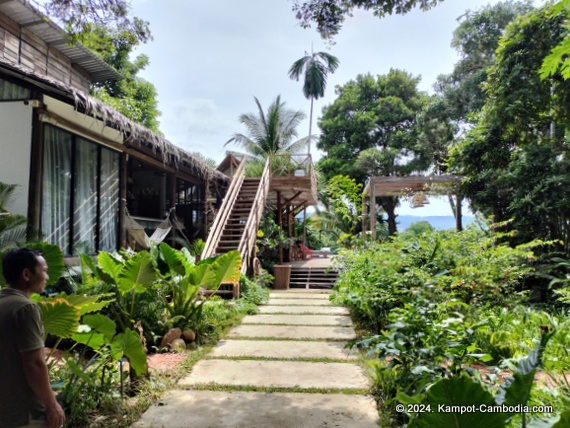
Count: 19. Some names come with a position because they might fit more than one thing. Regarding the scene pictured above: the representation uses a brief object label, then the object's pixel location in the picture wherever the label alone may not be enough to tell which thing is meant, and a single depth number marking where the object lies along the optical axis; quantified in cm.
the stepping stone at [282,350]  492
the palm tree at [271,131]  2261
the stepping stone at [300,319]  691
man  179
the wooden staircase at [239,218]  981
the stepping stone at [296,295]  1023
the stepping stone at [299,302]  905
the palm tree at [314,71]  2806
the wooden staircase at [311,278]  1259
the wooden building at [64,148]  584
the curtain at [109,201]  782
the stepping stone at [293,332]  590
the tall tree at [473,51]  1830
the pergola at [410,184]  1119
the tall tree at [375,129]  2466
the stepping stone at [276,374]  391
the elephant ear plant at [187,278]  534
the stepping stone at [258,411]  304
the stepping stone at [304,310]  793
